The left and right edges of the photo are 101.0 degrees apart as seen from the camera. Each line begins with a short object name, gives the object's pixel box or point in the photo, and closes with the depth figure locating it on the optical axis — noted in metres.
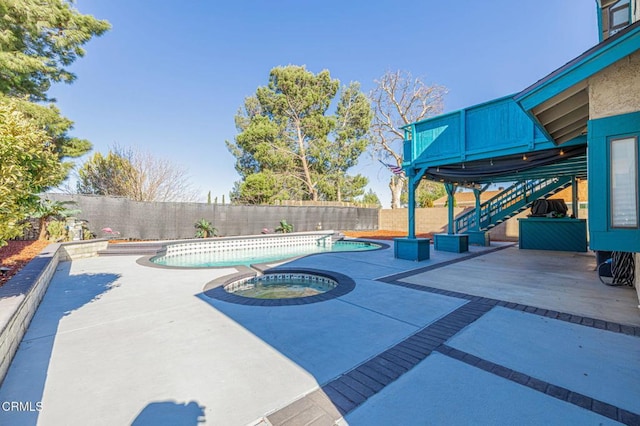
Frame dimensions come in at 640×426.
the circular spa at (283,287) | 3.88
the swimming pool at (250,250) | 8.19
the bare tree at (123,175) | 15.47
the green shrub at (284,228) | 14.12
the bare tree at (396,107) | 18.44
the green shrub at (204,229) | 11.64
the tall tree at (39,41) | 7.54
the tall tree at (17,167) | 2.22
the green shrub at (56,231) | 7.87
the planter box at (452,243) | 8.34
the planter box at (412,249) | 6.92
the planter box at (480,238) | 10.03
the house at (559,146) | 2.47
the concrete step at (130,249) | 8.20
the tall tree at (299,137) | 17.34
